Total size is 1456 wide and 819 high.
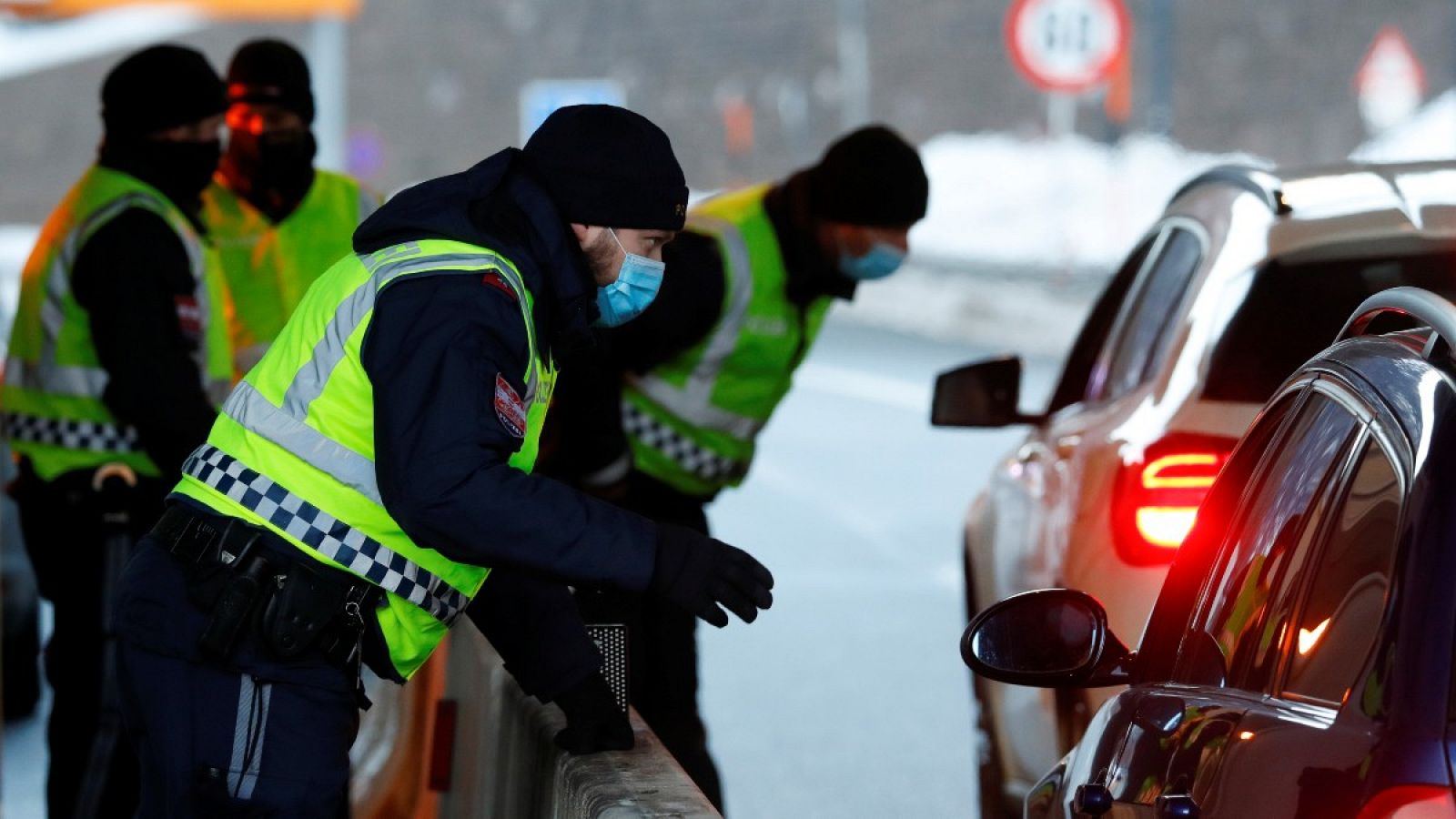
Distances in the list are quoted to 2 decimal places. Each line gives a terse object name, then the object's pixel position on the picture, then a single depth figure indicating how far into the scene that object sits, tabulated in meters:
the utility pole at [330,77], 59.06
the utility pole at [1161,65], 56.62
